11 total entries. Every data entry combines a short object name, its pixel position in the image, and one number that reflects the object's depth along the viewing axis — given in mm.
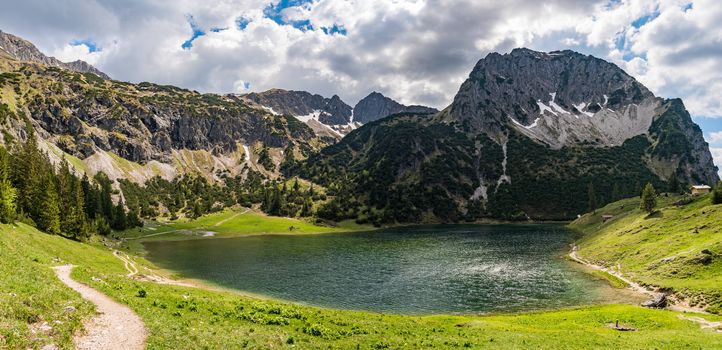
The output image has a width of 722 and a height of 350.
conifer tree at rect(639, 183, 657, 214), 129438
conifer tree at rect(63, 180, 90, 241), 104125
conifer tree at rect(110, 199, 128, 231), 187125
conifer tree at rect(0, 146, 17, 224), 71875
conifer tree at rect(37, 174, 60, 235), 94062
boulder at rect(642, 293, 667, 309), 60469
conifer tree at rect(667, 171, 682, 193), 191500
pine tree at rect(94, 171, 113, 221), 179350
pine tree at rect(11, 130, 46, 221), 95500
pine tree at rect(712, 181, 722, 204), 106625
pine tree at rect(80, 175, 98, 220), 160750
